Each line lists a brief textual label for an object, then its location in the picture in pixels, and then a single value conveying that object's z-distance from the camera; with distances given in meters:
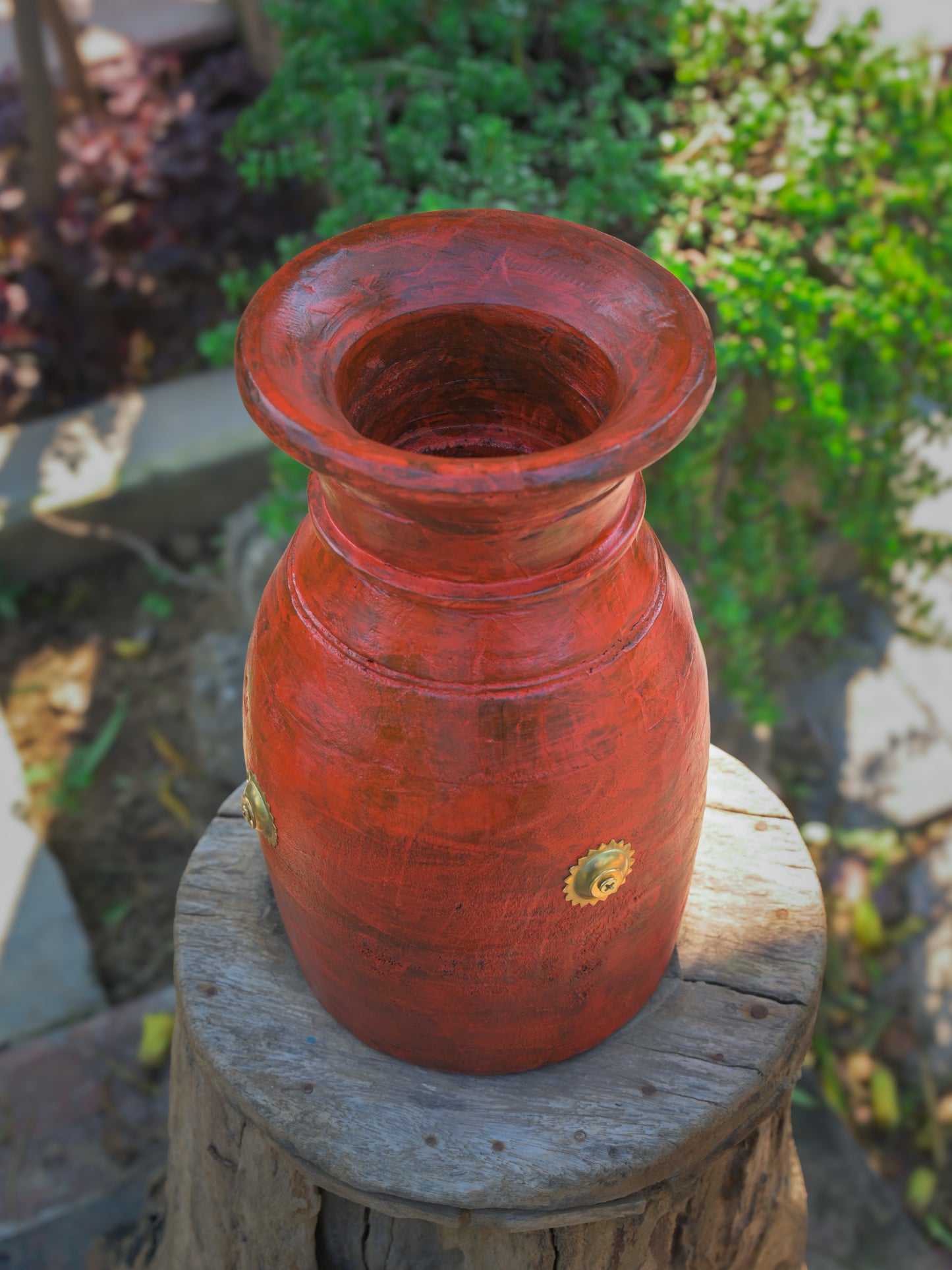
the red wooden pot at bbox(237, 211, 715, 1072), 1.23
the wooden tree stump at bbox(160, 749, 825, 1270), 1.52
